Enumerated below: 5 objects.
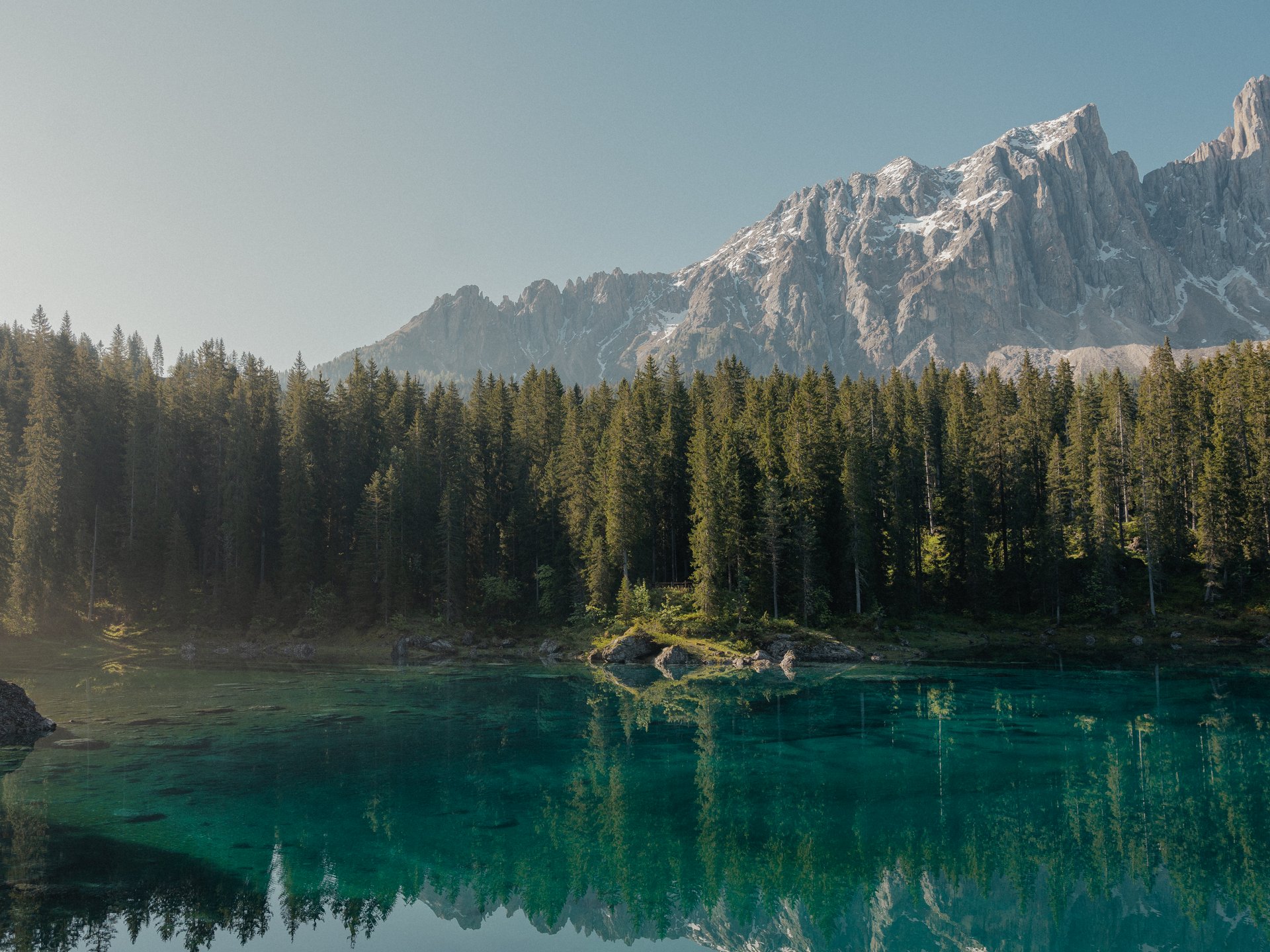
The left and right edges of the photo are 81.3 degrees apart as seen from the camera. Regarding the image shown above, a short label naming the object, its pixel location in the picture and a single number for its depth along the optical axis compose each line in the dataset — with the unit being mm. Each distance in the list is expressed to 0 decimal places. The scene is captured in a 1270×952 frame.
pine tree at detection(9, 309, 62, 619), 64688
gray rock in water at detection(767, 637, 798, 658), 58219
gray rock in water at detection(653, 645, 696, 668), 58969
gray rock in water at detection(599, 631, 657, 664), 60531
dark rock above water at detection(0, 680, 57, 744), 30859
